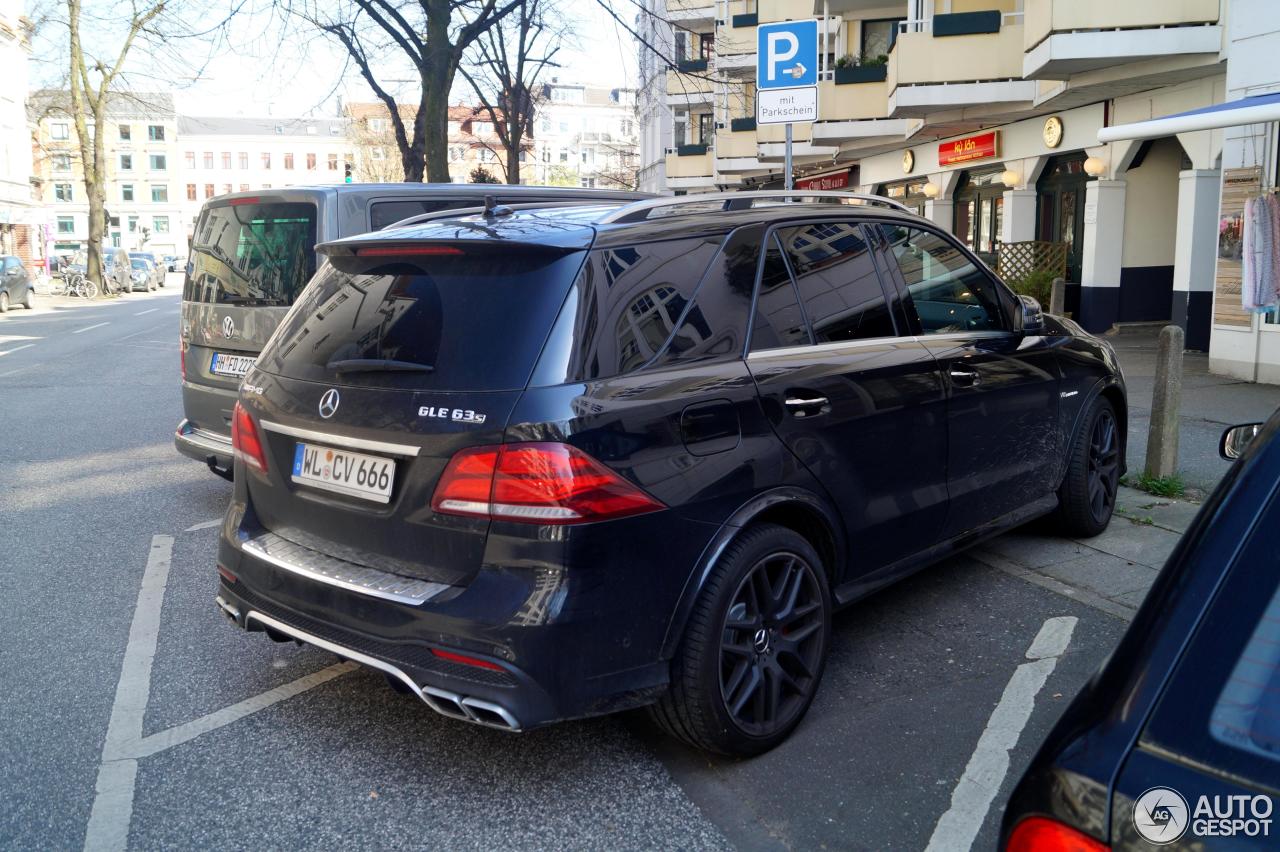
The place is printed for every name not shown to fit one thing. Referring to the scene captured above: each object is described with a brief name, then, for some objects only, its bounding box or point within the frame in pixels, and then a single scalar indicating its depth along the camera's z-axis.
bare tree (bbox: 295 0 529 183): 17.33
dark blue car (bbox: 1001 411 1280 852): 1.32
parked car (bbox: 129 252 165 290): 52.89
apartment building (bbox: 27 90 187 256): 104.44
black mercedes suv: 3.01
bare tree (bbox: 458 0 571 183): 29.83
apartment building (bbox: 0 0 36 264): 53.47
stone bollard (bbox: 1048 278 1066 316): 16.58
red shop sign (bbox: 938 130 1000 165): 21.08
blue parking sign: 8.30
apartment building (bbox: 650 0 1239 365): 14.18
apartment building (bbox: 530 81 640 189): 119.75
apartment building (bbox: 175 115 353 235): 118.38
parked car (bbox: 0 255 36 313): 33.25
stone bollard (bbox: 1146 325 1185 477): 6.62
